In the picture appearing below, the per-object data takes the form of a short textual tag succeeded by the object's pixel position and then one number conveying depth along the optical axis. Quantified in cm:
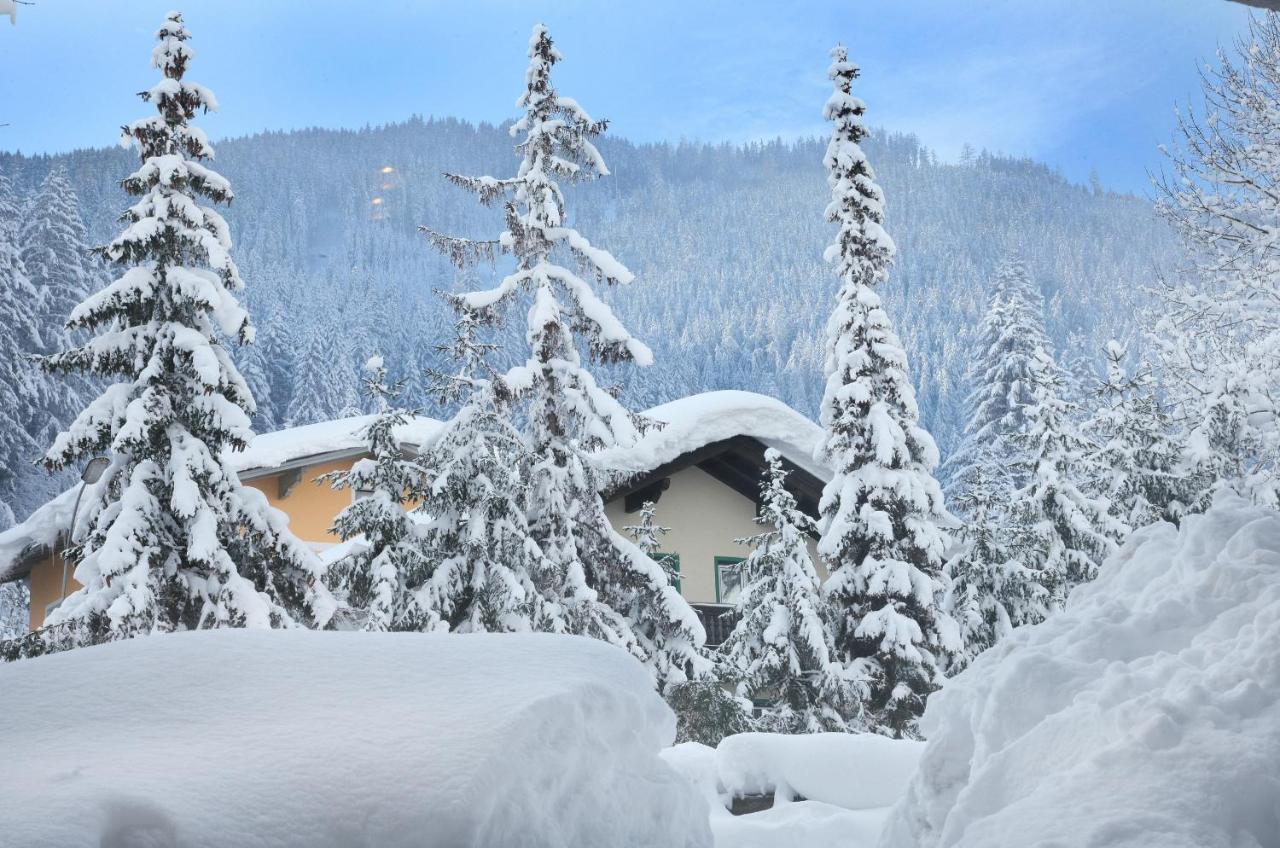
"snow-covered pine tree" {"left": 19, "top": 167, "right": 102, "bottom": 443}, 3759
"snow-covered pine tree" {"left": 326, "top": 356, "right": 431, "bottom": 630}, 1161
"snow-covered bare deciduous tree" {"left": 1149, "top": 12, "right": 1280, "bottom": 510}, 1605
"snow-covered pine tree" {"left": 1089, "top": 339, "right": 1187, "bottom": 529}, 2125
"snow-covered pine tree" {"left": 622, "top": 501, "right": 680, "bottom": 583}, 1653
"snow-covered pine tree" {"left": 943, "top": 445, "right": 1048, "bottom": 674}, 1902
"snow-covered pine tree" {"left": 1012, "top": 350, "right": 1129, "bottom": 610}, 1952
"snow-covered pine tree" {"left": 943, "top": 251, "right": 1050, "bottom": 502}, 3659
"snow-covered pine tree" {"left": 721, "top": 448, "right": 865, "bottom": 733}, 1533
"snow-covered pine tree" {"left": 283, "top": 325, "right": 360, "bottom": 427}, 4988
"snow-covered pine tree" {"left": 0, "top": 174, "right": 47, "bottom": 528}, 3522
